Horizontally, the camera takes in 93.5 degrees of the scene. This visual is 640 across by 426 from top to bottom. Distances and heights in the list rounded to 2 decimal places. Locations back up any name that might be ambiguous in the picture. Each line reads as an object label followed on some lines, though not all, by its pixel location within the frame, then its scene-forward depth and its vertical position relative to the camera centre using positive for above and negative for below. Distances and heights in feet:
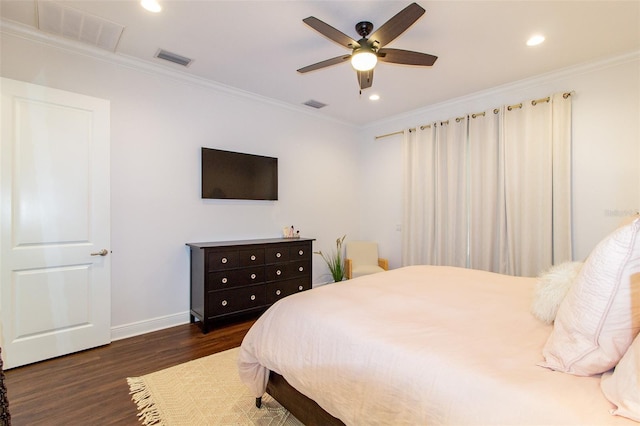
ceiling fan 6.49 +4.14
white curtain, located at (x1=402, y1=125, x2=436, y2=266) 14.19 +0.83
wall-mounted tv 11.69 +1.57
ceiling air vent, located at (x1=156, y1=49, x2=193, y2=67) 9.59 +5.10
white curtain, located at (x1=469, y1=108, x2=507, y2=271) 12.19 +0.78
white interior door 7.90 -0.29
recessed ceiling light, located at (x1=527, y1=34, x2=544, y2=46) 8.61 +5.08
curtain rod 10.73 +4.22
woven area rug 6.04 -4.12
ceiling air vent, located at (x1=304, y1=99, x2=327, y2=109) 13.85 +5.15
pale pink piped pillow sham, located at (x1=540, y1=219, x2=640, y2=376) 2.97 -0.99
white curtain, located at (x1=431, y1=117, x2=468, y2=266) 13.24 +0.90
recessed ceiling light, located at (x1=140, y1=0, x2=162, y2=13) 7.19 +5.05
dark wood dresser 10.35 -2.33
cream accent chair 15.60 -2.31
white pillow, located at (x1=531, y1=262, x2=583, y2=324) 4.40 -1.19
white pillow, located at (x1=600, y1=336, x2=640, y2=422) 2.52 -1.52
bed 2.95 -1.76
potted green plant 15.31 -2.57
